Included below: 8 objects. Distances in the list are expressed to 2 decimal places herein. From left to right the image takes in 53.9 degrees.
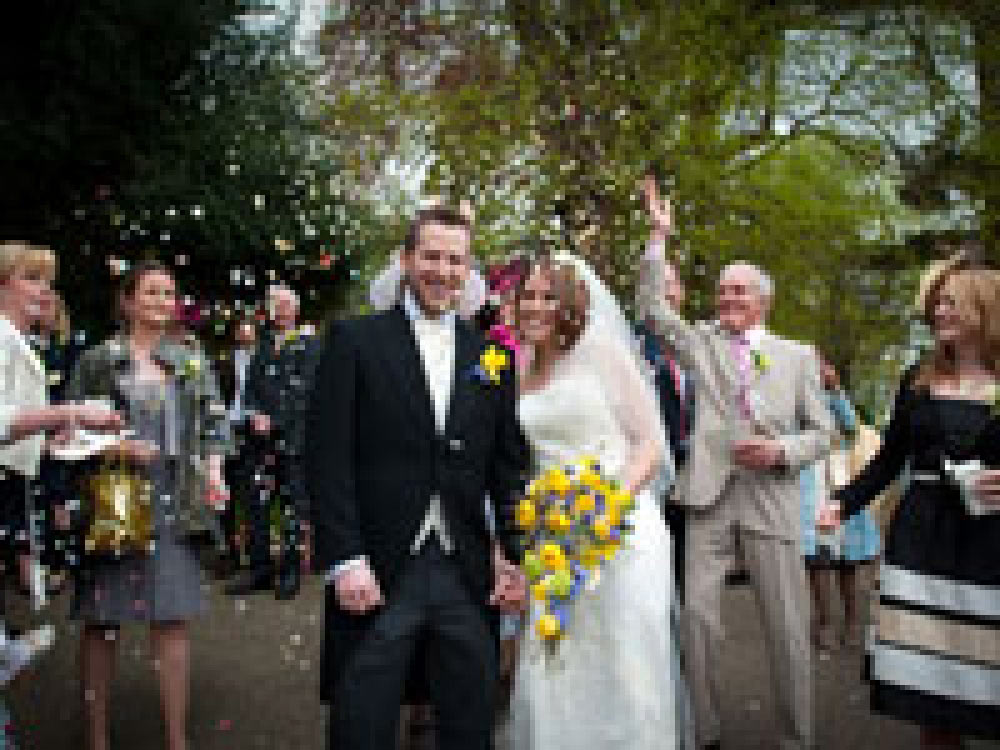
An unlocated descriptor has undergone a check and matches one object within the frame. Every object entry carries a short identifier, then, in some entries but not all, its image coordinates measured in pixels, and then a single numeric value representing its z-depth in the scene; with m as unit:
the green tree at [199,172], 10.14
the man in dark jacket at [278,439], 7.66
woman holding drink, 3.50
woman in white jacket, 3.13
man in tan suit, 4.53
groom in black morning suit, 2.95
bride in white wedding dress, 3.76
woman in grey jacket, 4.14
